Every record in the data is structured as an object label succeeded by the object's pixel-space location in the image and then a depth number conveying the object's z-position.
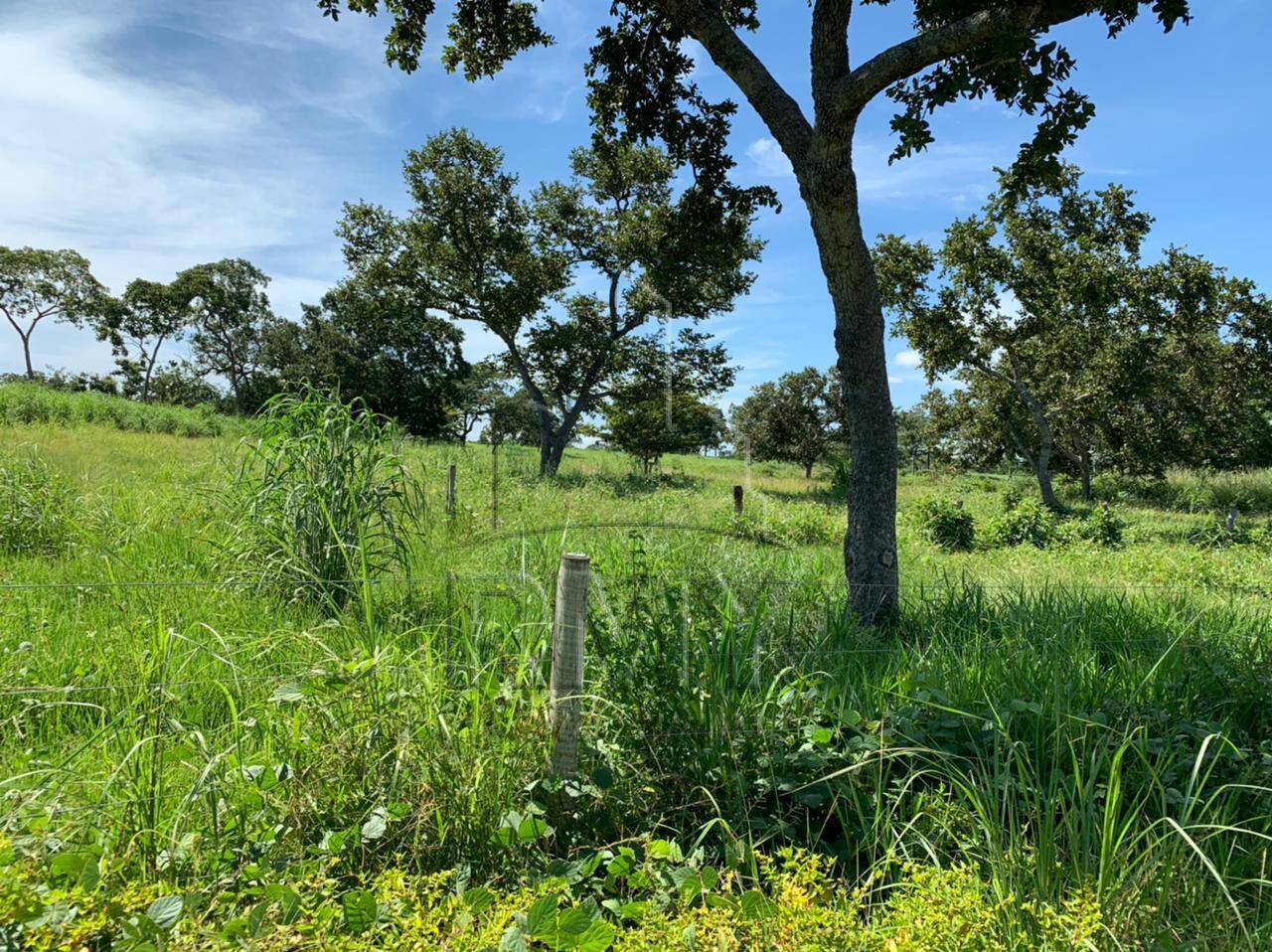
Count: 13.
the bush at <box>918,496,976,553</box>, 13.00
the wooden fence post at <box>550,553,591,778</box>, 2.20
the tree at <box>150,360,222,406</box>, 46.53
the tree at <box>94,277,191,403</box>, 42.66
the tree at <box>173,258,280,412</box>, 42.09
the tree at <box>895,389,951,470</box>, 23.42
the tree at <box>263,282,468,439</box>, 34.81
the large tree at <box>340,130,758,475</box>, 18.62
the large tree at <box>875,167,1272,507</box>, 16.12
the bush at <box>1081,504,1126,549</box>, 13.36
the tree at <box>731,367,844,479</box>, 33.72
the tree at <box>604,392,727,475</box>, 21.08
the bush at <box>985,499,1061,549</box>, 13.46
